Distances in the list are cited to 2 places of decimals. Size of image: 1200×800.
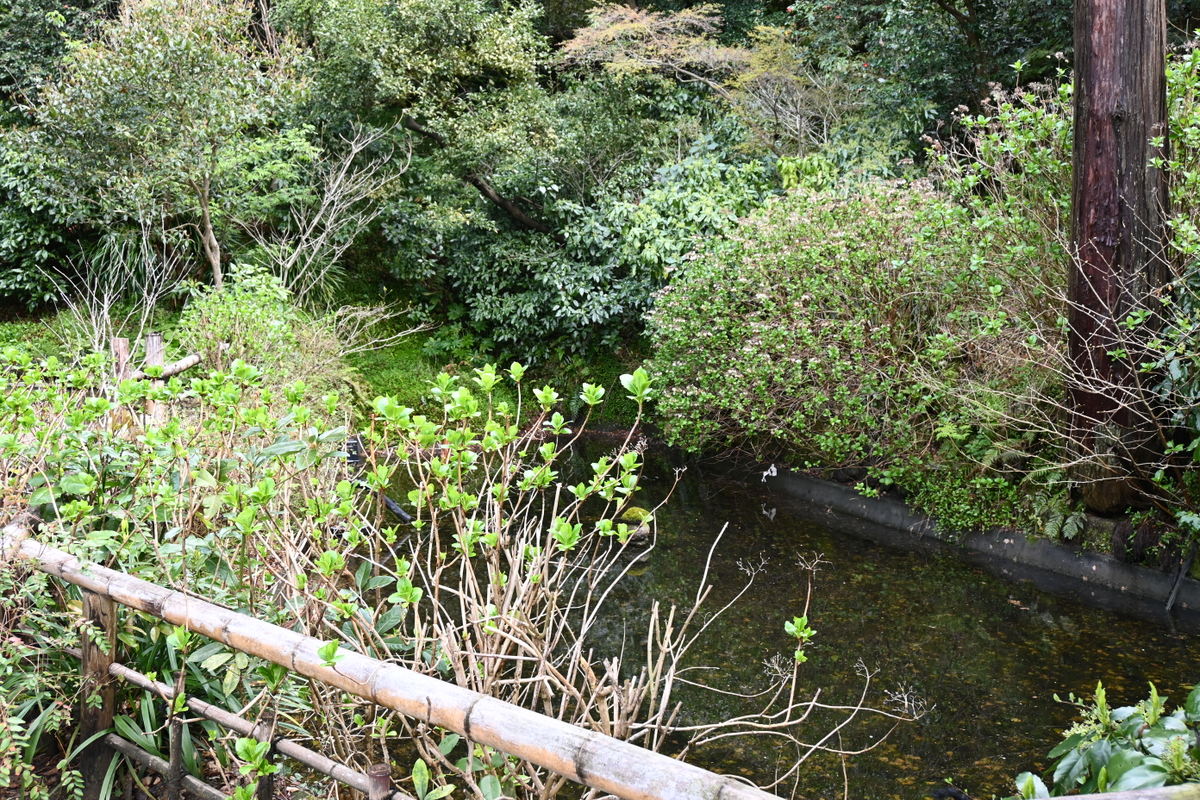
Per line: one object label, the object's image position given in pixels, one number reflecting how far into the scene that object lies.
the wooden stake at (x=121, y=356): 4.78
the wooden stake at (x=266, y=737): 2.30
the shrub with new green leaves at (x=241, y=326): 8.03
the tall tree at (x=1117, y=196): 5.62
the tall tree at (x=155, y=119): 9.30
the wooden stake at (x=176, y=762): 2.52
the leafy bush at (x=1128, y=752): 1.58
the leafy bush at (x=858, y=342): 6.87
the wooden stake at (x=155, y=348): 6.43
